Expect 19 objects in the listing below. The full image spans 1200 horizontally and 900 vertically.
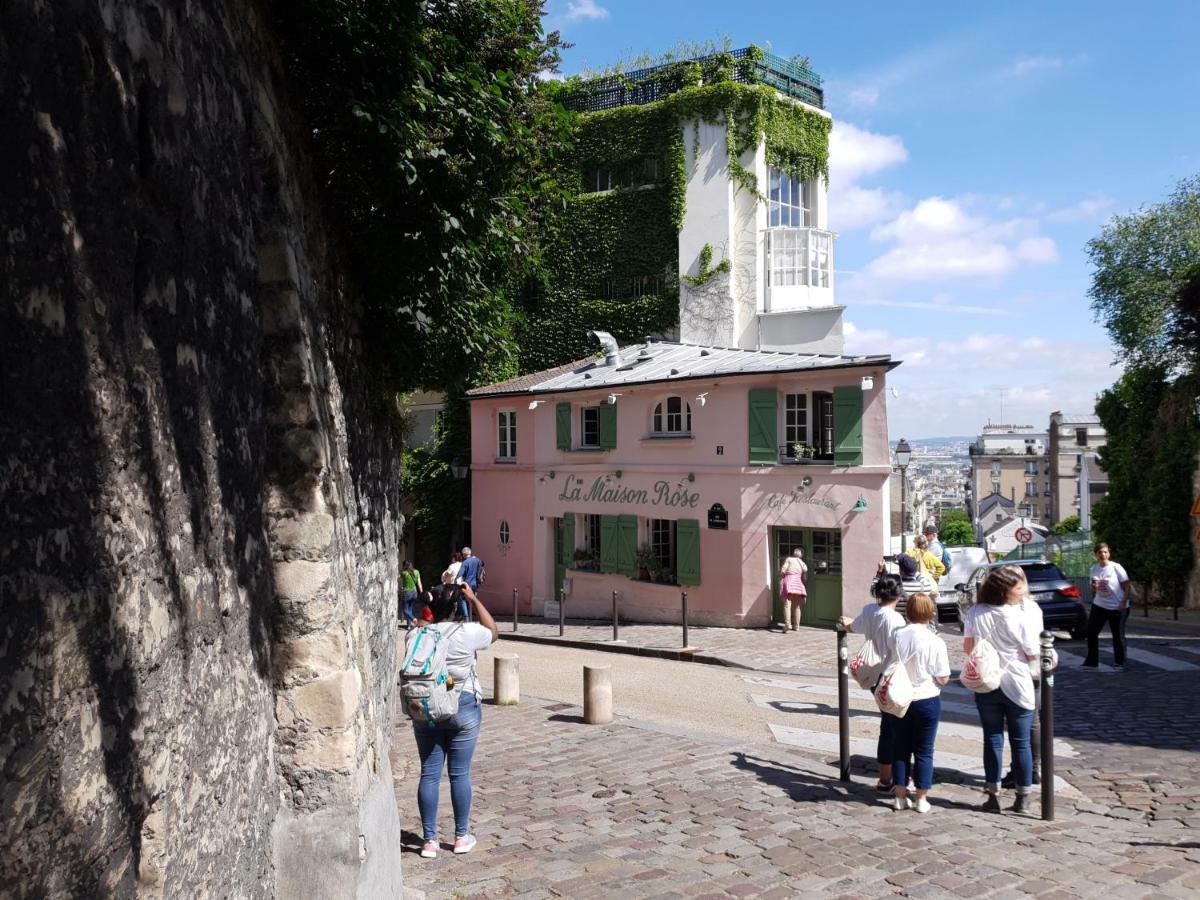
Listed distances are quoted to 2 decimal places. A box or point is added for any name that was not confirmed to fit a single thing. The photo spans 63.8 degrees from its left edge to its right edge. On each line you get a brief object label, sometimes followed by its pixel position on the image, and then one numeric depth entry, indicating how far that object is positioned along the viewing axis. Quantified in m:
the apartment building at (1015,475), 108.88
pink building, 17.91
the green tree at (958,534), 80.56
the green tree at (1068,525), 58.62
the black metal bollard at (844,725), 7.11
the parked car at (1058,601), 16.22
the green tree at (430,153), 5.32
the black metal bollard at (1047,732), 6.12
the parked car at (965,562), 23.62
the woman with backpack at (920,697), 6.28
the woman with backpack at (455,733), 5.57
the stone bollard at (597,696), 9.17
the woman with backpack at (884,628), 6.56
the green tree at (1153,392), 24.08
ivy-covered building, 27.86
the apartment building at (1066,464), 76.25
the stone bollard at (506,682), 10.30
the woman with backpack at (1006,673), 6.26
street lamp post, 22.16
